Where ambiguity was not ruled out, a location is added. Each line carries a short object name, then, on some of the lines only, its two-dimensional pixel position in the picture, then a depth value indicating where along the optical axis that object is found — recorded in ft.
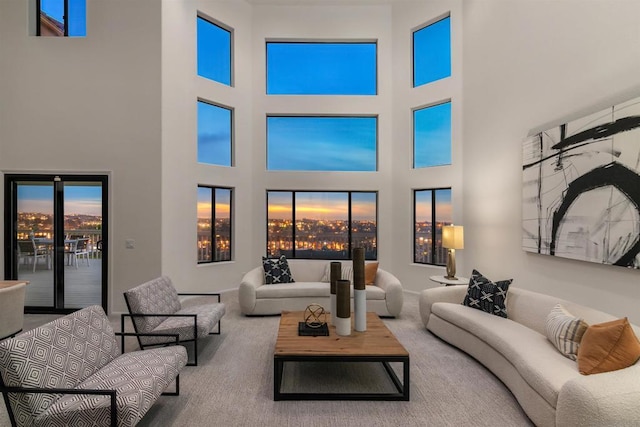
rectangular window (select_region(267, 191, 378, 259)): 23.66
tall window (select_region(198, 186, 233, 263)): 21.13
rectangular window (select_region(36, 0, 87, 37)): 17.83
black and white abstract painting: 9.19
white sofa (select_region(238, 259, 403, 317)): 16.40
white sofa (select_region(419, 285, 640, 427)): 6.22
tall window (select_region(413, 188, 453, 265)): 20.93
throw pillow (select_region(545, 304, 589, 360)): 8.57
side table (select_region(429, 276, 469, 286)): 16.05
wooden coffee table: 9.14
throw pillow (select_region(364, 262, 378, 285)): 18.25
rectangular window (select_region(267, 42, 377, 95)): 23.93
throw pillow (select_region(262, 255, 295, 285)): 18.12
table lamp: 16.96
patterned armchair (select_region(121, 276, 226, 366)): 11.23
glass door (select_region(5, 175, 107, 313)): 17.16
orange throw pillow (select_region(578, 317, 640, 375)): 7.25
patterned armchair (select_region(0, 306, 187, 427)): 6.41
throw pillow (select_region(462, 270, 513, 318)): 12.43
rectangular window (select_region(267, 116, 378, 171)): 23.85
